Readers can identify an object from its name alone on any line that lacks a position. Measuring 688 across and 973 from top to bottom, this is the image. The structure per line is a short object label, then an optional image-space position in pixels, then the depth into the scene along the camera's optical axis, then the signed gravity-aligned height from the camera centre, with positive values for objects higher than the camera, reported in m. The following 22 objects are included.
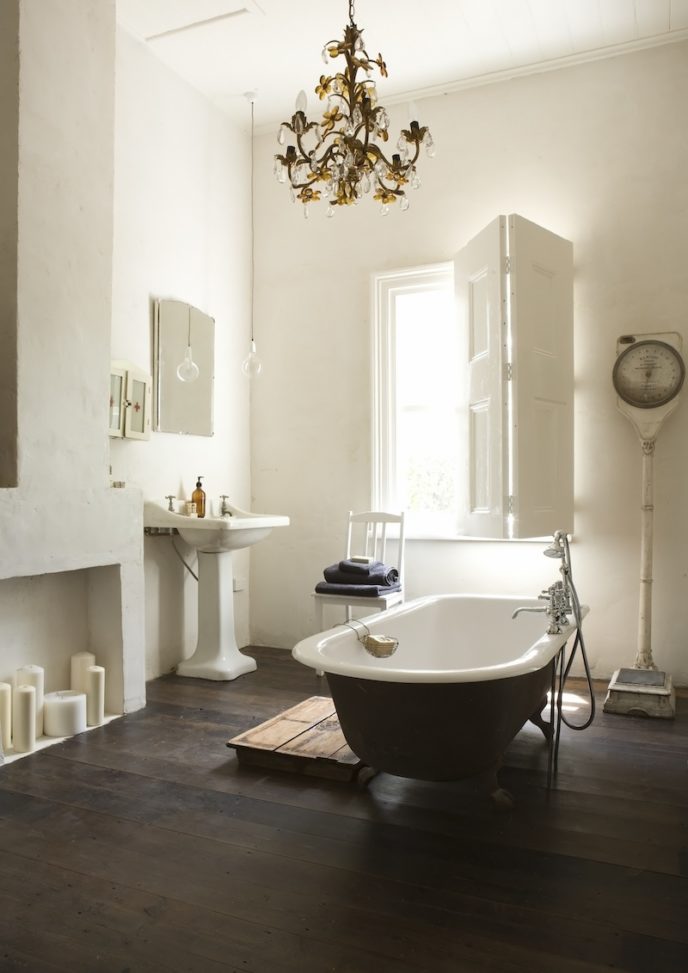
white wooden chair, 4.19 -0.35
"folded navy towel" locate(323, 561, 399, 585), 4.09 -0.49
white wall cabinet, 3.82 +0.40
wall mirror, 4.20 +0.63
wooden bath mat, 2.77 -1.00
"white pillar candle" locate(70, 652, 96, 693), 3.44 -0.81
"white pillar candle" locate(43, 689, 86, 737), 3.21 -0.96
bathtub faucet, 2.90 -0.47
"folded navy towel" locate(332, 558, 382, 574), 4.10 -0.45
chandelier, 2.62 +1.16
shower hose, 2.84 -0.46
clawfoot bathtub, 2.30 -0.70
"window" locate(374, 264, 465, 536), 4.70 +0.48
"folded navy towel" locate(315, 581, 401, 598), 4.02 -0.56
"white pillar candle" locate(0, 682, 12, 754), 3.02 -0.91
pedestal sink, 4.11 -0.66
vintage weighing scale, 3.89 +0.43
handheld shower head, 2.94 -0.26
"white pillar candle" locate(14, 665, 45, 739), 3.15 -0.79
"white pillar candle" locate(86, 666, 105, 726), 3.37 -0.93
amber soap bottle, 4.35 -0.09
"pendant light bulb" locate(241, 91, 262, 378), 4.00 +0.60
